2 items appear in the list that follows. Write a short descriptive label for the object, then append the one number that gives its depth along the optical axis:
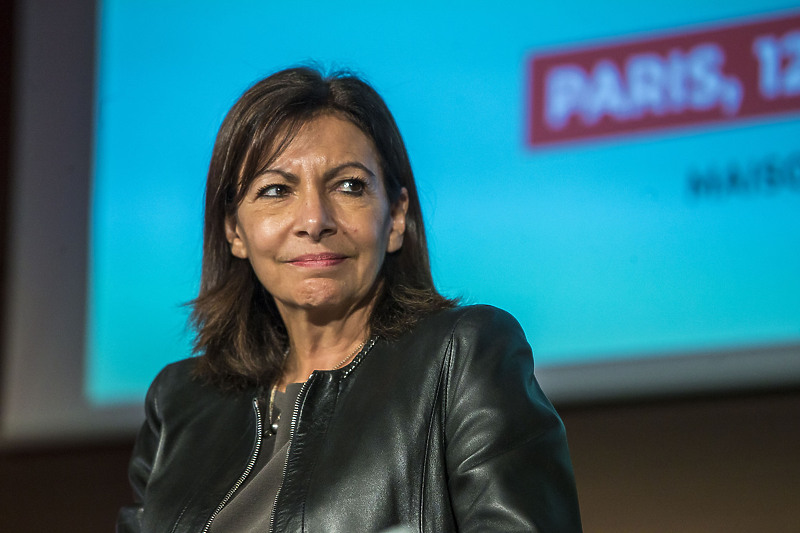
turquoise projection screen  2.85
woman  2.36
